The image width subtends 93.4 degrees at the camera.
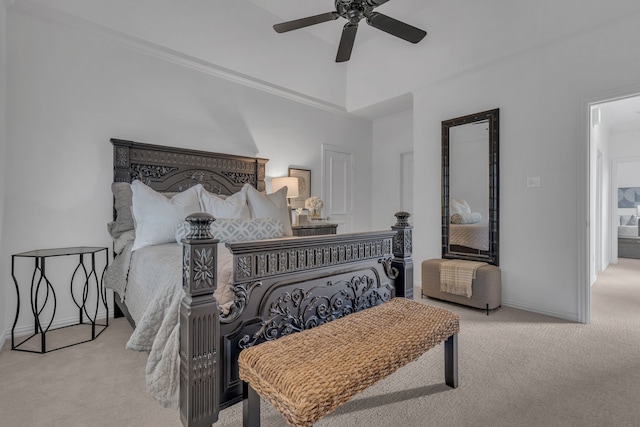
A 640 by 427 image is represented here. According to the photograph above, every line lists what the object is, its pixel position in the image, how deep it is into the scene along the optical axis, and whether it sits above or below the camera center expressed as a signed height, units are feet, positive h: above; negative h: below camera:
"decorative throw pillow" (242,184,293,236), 9.41 +0.00
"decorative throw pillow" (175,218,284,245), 7.25 -0.51
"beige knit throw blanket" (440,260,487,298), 10.03 -2.39
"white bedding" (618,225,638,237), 20.81 -1.85
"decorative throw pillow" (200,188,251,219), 8.81 +0.10
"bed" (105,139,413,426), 3.92 -1.45
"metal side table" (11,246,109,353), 7.50 -2.43
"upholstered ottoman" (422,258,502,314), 9.84 -2.83
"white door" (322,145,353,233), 15.74 +1.17
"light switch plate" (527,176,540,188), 9.95 +0.80
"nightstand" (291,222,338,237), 12.01 -0.86
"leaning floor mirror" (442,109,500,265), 10.87 +0.72
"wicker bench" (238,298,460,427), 3.29 -1.94
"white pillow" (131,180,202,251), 7.55 -0.10
